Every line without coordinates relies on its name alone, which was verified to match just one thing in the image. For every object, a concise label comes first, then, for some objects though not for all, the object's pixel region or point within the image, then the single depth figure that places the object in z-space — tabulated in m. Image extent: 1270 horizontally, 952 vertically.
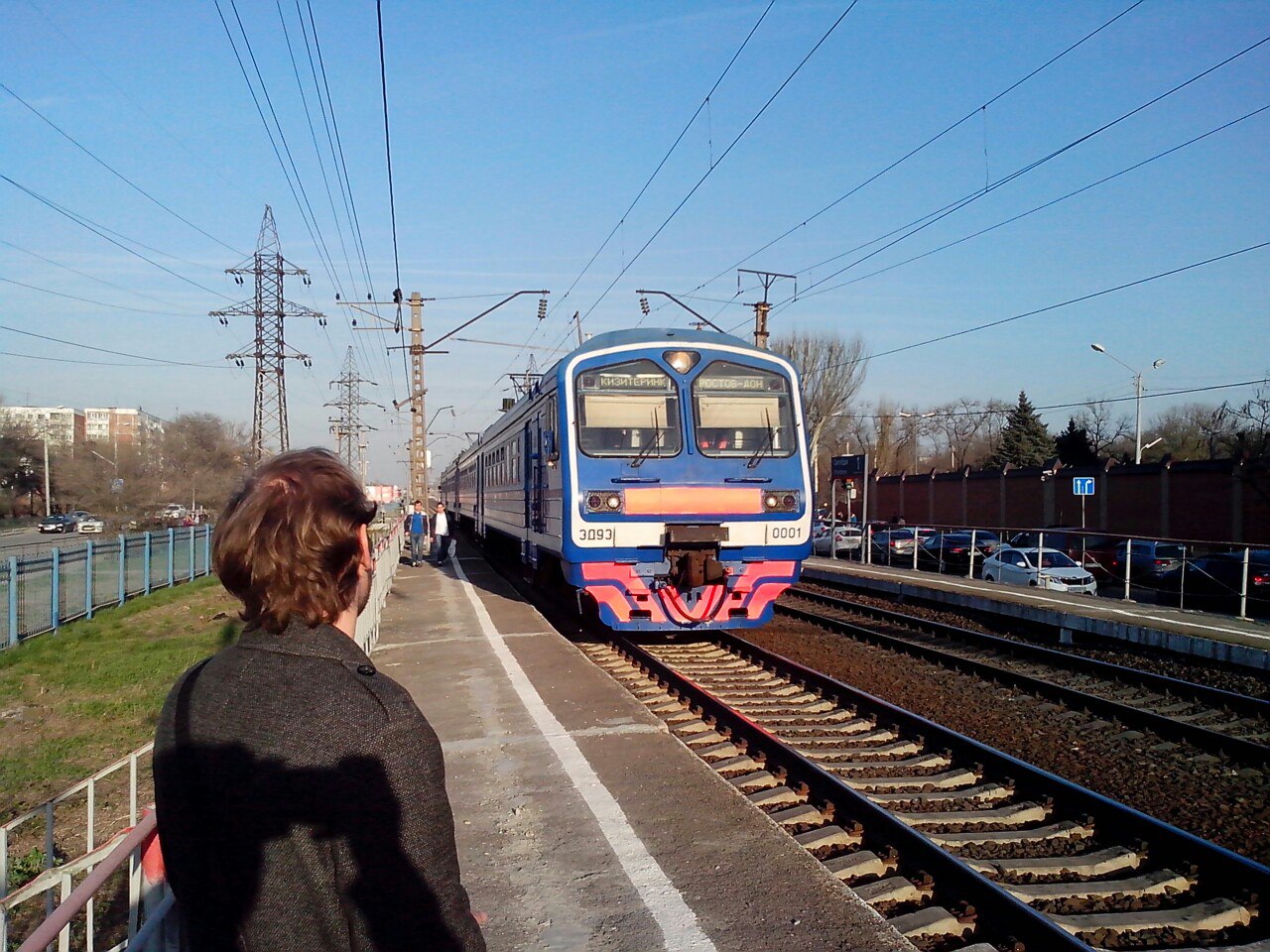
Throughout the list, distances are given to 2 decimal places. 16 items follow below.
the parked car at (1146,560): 26.61
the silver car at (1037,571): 21.70
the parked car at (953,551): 28.37
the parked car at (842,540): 34.84
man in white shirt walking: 24.11
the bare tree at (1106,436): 62.03
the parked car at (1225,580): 19.98
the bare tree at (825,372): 53.34
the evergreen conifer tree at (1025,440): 55.92
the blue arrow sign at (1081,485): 33.19
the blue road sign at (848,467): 28.25
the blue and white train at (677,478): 10.75
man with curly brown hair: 1.67
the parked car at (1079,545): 28.89
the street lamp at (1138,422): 38.94
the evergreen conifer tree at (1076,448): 49.38
